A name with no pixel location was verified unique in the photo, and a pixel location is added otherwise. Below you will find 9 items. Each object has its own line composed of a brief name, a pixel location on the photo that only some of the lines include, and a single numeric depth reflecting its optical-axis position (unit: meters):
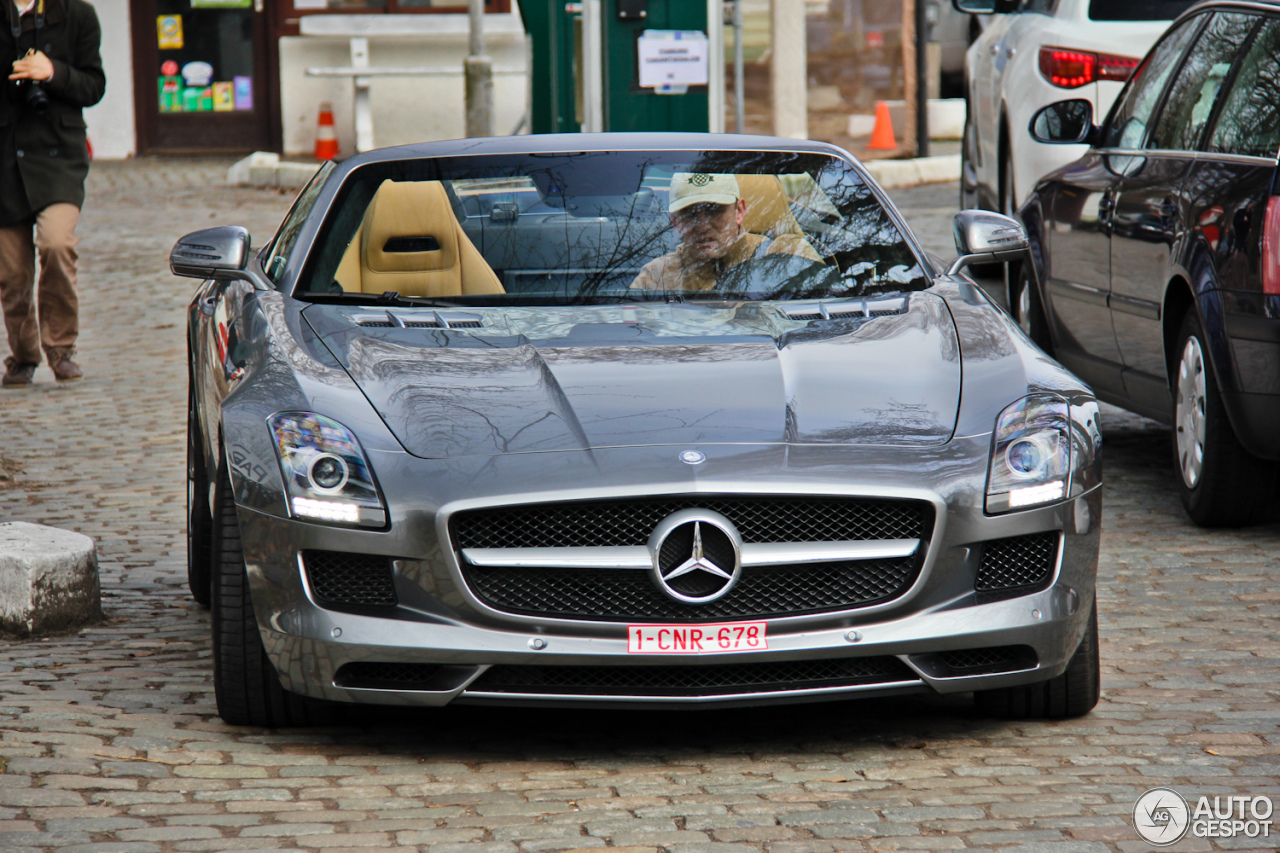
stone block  11.04
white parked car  21.12
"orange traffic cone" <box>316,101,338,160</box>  45.03
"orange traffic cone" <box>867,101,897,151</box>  43.19
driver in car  10.69
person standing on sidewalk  19.39
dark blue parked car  12.66
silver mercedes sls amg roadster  8.13
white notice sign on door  35.50
